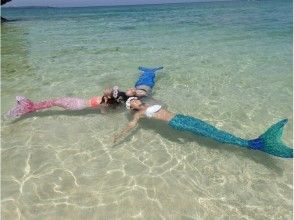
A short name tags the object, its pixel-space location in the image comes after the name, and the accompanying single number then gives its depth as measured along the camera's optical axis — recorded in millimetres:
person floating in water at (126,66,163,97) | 6265
